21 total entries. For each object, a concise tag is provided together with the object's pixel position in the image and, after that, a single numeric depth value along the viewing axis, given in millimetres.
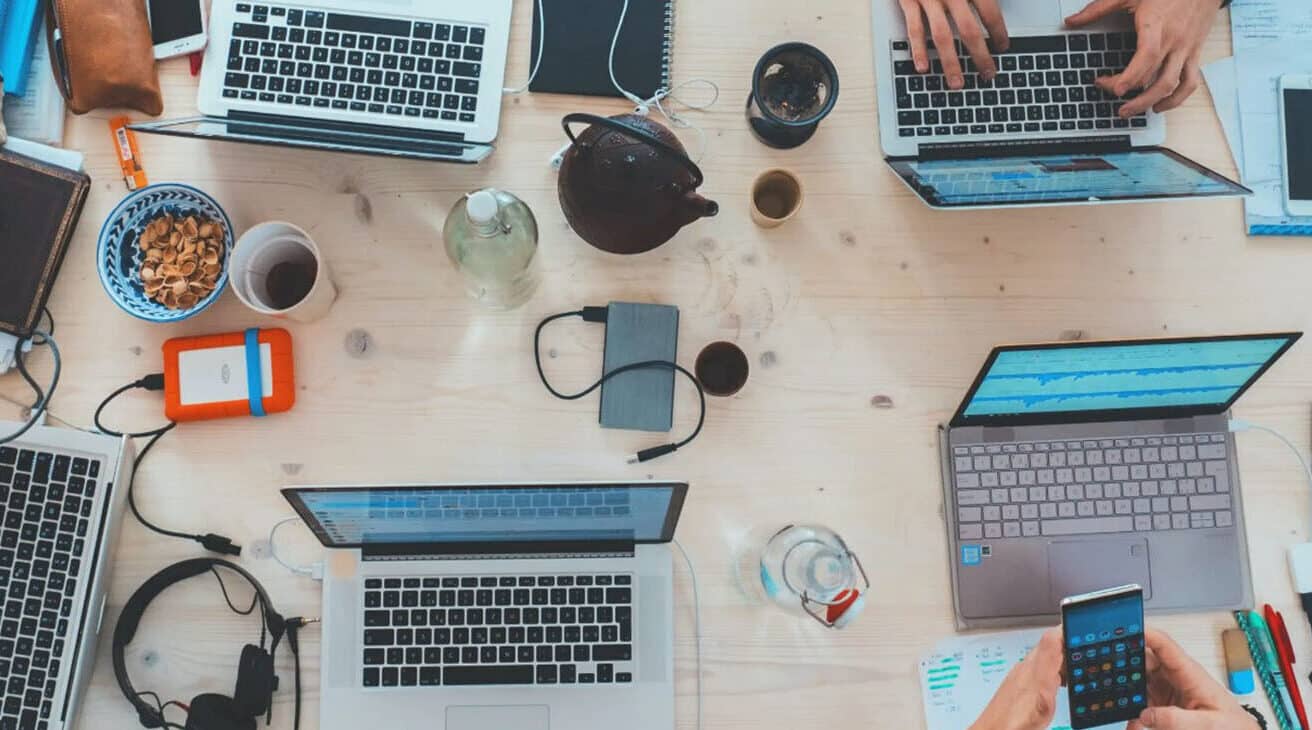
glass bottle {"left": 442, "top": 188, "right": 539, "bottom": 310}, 921
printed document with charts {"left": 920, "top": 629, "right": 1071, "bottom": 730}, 989
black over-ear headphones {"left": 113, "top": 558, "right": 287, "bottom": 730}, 928
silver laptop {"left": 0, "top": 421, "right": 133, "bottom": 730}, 911
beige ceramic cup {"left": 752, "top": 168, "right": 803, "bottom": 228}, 1018
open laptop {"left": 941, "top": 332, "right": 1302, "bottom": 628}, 1003
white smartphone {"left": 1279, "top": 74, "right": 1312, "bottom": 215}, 1084
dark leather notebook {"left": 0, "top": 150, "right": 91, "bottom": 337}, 995
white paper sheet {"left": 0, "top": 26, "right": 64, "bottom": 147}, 1041
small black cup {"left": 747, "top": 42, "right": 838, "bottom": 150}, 1013
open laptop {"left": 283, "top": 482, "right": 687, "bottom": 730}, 955
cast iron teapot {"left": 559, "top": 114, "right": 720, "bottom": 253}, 862
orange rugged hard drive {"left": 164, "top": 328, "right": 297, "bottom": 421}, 999
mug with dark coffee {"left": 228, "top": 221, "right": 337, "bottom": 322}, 946
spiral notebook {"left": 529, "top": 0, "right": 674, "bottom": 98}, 1072
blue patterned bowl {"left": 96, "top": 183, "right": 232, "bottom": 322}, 950
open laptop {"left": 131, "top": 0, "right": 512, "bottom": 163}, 1004
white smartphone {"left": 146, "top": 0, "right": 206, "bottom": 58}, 1021
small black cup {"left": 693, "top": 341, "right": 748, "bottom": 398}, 1024
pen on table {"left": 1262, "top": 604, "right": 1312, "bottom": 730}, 995
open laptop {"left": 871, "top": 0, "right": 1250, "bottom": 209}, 1041
